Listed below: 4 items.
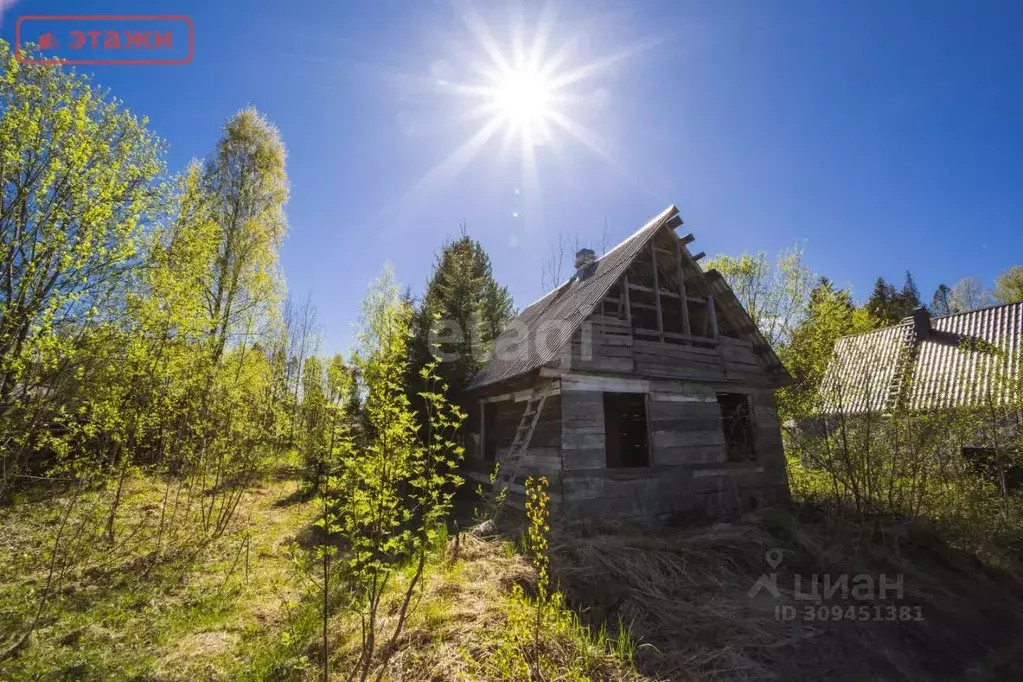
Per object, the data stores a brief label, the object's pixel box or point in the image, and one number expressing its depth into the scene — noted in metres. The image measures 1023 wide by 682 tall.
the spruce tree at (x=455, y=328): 13.13
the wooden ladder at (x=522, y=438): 8.95
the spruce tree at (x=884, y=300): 40.03
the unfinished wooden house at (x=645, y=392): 9.23
